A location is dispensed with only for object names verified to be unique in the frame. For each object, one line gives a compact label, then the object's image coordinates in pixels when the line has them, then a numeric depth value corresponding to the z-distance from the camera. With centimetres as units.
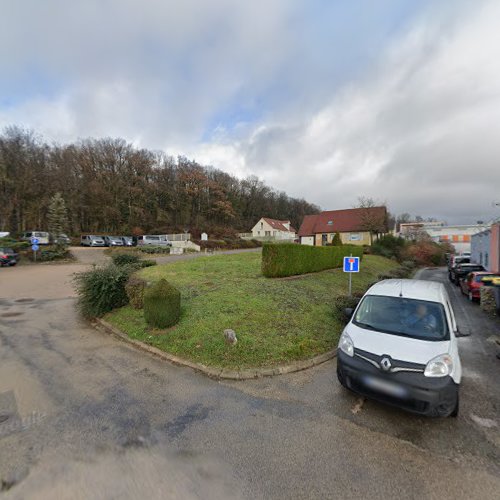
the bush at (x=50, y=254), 2348
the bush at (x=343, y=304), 732
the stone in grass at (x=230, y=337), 551
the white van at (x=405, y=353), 322
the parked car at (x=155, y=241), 3604
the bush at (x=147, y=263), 1581
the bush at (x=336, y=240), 2568
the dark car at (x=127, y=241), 3816
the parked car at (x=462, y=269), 1634
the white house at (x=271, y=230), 6005
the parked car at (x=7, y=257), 2070
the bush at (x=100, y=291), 797
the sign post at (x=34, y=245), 2192
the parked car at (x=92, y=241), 3519
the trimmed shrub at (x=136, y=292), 774
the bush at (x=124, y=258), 1405
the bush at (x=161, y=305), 639
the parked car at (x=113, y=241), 3638
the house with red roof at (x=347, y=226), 3619
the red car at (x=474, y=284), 1178
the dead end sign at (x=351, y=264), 806
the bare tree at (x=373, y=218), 3538
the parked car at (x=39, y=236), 2853
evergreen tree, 2622
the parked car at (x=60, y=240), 2508
